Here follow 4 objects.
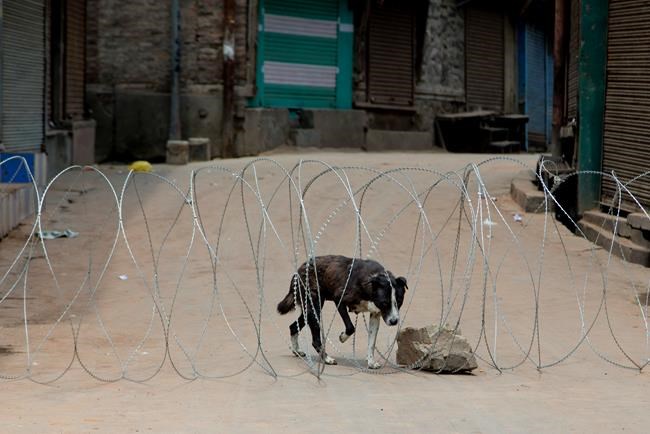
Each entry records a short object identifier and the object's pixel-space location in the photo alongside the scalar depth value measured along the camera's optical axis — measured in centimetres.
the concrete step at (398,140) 2431
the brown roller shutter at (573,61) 1577
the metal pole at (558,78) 1691
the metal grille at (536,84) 2875
